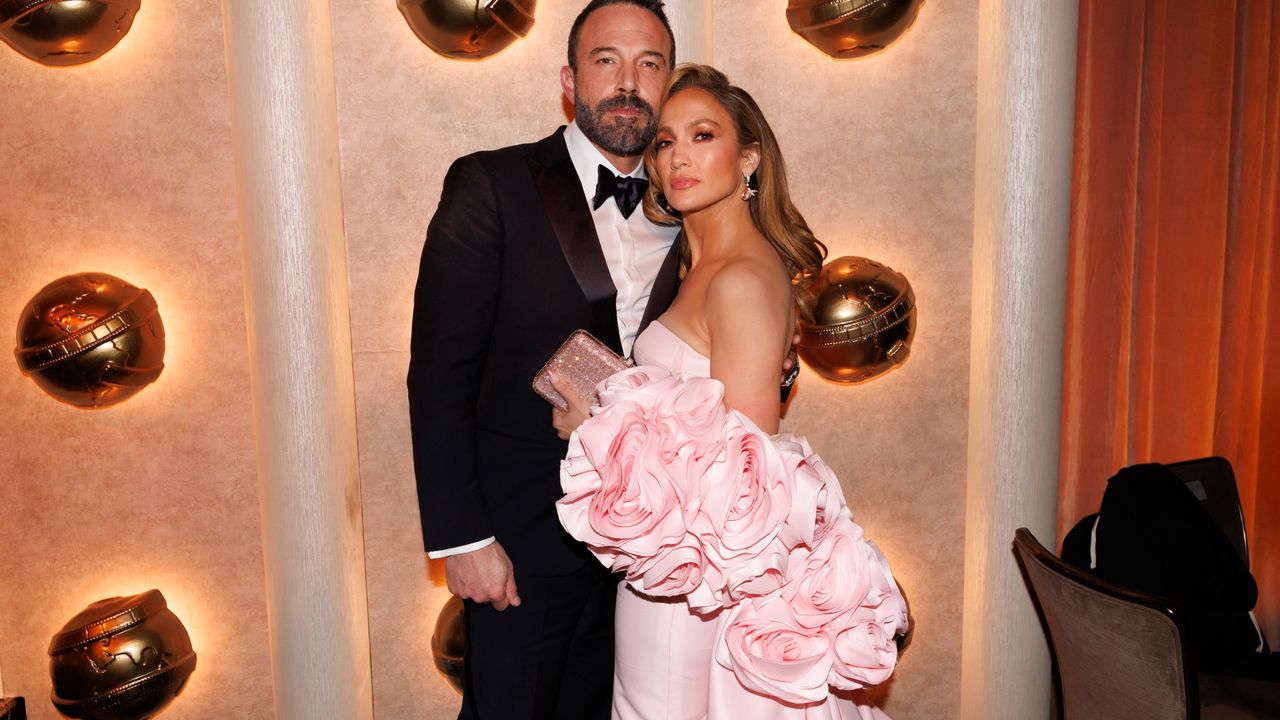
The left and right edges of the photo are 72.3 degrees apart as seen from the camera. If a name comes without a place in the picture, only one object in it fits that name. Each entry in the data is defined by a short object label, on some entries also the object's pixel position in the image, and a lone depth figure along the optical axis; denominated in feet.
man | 6.73
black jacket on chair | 8.14
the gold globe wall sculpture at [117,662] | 7.98
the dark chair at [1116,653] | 6.72
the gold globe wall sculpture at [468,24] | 8.04
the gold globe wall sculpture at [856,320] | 8.66
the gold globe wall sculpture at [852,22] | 8.38
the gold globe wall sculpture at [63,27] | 7.50
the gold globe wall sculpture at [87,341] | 7.69
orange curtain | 10.09
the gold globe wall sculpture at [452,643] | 8.82
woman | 5.12
